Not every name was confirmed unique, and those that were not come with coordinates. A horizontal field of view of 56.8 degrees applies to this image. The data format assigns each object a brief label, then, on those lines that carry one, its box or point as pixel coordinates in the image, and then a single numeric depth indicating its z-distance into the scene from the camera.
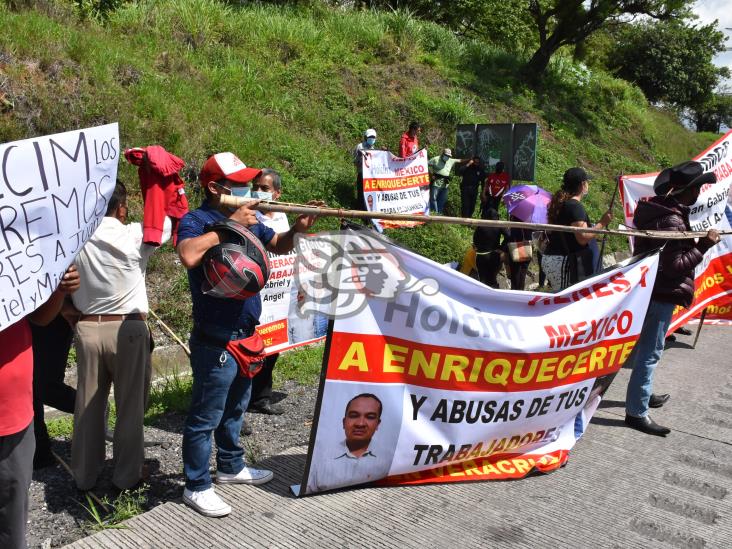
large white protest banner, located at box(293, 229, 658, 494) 3.47
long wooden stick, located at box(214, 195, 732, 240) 3.28
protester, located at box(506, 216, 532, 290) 7.57
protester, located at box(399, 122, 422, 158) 11.72
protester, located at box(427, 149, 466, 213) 12.05
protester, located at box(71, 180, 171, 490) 3.62
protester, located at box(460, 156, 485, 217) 12.06
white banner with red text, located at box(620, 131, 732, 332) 6.20
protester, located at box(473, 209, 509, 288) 7.98
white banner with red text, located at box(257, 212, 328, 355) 5.35
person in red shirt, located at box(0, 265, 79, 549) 2.43
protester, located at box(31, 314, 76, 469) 3.98
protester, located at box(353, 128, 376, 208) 10.83
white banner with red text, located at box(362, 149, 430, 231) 10.85
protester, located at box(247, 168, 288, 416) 4.71
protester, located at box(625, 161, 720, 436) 4.91
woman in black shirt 5.31
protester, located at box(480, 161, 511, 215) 11.67
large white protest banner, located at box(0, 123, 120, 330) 2.36
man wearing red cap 3.29
